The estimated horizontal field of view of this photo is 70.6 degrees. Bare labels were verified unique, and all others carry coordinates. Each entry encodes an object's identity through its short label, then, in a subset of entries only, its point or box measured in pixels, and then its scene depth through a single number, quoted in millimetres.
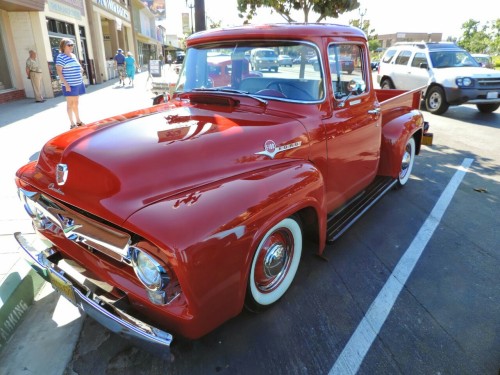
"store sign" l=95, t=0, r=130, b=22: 20245
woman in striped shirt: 7348
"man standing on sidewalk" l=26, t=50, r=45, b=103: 11344
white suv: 9695
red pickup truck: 1816
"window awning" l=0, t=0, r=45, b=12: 10586
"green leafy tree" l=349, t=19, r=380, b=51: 27141
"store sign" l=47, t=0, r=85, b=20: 13531
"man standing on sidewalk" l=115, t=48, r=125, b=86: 17302
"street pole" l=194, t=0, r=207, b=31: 7670
